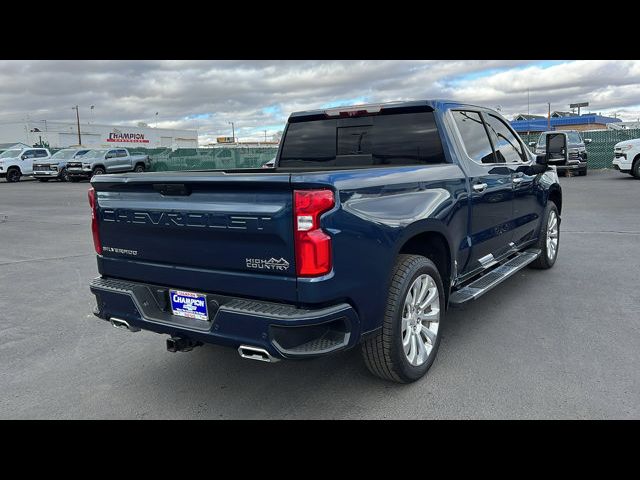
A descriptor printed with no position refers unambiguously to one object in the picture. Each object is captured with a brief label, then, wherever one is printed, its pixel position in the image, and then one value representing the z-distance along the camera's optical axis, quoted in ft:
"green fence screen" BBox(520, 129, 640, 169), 84.90
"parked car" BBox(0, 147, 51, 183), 101.09
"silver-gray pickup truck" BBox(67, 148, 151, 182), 93.61
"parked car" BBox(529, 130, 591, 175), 71.82
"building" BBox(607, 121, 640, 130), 155.70
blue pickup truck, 9.25
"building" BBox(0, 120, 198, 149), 248.73
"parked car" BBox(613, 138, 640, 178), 61.77
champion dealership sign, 278.81
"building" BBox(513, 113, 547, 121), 247.05
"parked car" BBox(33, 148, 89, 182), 97.91
